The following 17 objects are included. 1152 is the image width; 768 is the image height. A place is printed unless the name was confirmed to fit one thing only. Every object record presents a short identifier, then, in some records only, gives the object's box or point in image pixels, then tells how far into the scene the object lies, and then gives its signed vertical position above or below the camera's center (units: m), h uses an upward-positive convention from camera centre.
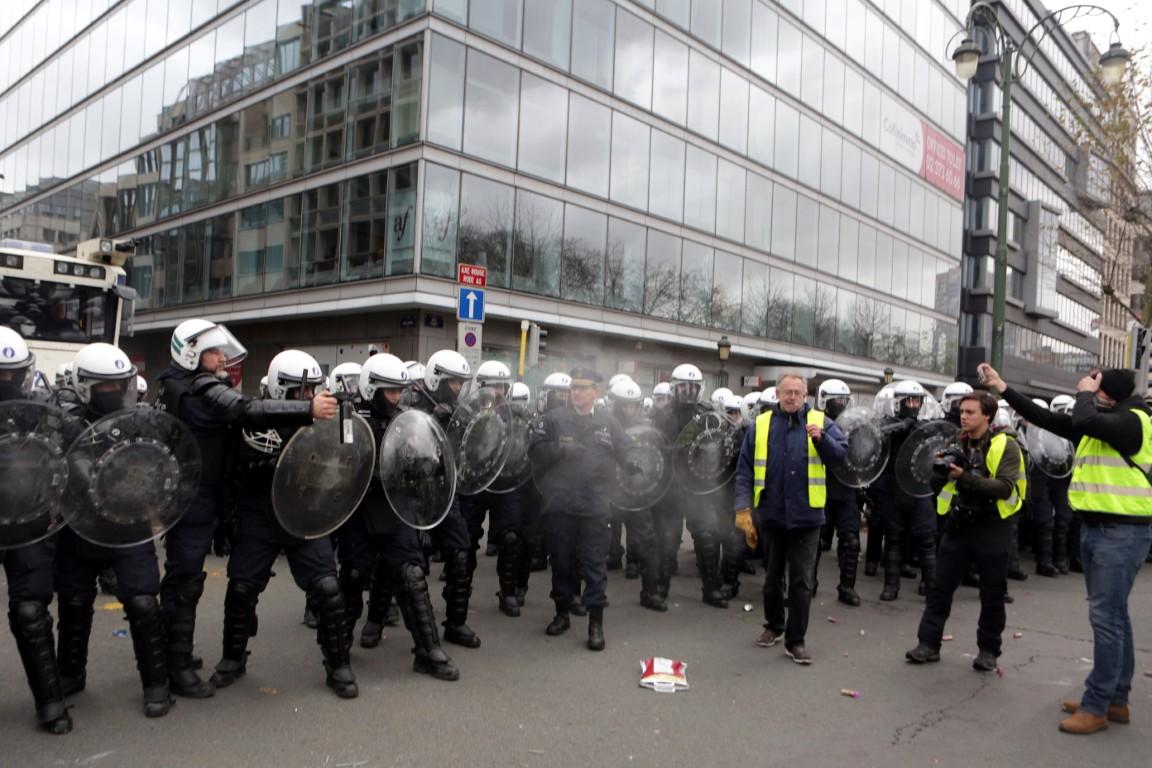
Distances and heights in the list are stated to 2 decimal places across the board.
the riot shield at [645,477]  6.89 -0.69
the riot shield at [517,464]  6.57 -0.60
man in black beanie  4.59 -0.57
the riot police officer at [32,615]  4.07 -1.17
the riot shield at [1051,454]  9.62 -0.50
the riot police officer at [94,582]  4.32 -1.08
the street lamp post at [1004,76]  12.84 +4.95
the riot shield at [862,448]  7.89 -0.44
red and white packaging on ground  5.07 -1.68
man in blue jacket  5.73 -0.64
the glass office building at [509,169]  19.31 +5.79
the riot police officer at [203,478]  4.60 -0.57
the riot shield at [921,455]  7.92 -0.48
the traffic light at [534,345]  13.45 +0.60
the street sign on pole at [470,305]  11.80 +1.03
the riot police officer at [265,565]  4.65 -1.04
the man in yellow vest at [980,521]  5.55 -0.74
